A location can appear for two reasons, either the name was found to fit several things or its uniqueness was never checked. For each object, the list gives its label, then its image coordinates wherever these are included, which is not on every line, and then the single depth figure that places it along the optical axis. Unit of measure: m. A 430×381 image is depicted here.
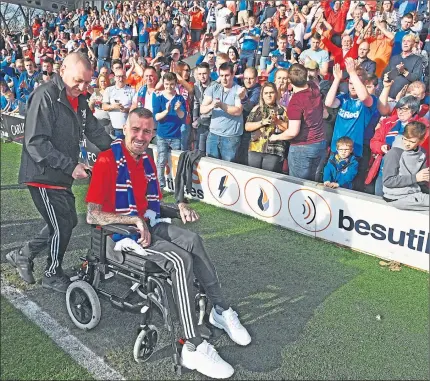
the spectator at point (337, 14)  9.66
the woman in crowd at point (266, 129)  6.39
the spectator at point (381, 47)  8.32
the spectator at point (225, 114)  6.82
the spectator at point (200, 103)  7.73
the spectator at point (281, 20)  10.55
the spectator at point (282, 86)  7.15
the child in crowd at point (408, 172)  5.11
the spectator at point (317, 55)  8.42
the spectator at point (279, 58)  9.15
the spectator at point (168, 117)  7.32
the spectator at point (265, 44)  9.95
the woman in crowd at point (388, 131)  5.60
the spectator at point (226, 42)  10.72
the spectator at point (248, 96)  7.25
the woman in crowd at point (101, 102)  9.49
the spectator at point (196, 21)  13.54
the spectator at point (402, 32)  8.20
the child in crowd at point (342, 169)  5.93
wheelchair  3.52
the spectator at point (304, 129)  5.89
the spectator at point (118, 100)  8.55
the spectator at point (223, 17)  11.80
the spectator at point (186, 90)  7.91
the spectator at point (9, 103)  12.45
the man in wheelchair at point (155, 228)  3.46
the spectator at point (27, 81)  12.93
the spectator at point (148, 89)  7.63
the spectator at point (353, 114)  6.05
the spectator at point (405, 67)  7.33
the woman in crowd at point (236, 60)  9.45
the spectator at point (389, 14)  8.92
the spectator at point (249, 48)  10.33
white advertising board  5.20
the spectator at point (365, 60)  7.63
